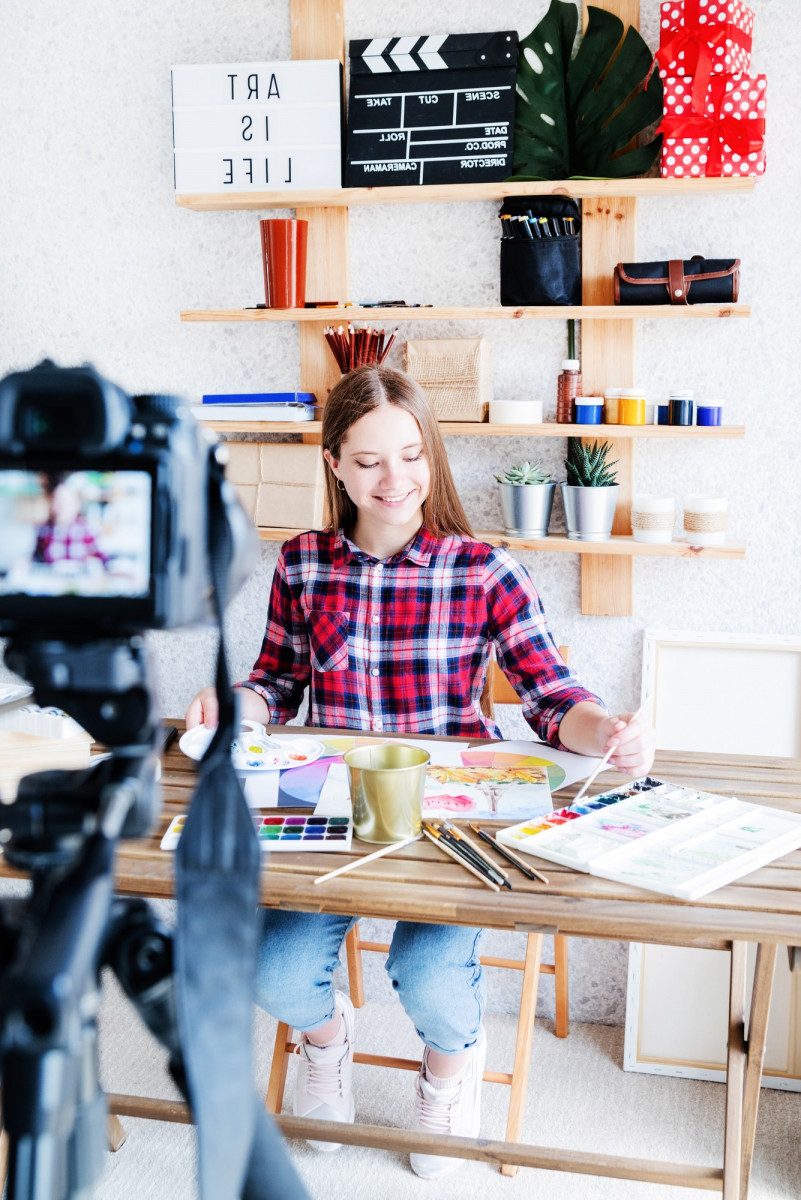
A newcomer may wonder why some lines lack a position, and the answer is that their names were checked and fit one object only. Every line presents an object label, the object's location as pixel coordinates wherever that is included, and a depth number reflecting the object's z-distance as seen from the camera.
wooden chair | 1.80
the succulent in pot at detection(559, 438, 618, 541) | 2.12
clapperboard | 2.13
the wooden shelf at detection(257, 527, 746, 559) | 2.08
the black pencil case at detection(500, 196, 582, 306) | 2.08
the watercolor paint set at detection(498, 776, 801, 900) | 1.07
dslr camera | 0.45
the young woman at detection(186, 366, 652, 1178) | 1.67
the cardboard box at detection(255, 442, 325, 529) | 2.28
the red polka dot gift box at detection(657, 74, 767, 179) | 1.94
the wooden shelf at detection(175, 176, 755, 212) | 1.99
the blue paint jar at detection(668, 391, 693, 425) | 2.06
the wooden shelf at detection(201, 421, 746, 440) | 2.05
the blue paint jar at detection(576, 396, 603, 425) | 2.10
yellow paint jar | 2.08
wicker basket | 2.15
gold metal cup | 1.13
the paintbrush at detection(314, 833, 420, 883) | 1.07
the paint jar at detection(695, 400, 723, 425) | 2.05
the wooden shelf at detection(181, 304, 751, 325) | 2.02
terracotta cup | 2.13
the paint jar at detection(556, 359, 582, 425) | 2.15
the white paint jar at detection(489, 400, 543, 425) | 2.12
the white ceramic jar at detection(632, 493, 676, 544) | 2.09
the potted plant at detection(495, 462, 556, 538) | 2.15
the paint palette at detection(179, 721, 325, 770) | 1.41
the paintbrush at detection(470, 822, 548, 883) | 1.08
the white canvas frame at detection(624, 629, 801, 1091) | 2.07
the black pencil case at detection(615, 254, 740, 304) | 2.01
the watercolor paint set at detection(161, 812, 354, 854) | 1.15
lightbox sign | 2.20
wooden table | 0.99
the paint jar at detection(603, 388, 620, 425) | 2.10
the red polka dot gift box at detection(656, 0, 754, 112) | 1.89
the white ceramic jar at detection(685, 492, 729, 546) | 2.07
